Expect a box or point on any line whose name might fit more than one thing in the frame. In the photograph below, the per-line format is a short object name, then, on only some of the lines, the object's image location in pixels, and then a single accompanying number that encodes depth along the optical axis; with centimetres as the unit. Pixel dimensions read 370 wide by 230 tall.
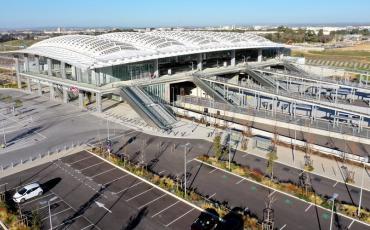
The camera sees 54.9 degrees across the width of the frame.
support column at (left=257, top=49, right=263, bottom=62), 7656
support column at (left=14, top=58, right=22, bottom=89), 6550
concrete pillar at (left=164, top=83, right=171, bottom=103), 5528
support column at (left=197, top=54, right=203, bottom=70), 6412
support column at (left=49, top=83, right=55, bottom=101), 5772
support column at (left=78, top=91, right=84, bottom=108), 5176
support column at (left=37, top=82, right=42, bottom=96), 6048
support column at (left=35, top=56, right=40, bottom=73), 6098
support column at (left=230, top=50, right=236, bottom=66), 7062
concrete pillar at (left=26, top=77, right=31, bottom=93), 6372
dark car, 2177
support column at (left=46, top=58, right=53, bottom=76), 5726
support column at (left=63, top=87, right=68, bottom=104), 5469
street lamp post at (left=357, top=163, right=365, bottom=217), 2365
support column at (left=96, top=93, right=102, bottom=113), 4869
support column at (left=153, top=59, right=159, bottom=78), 5708
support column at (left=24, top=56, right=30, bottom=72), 6366
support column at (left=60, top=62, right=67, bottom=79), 5484
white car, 2581
